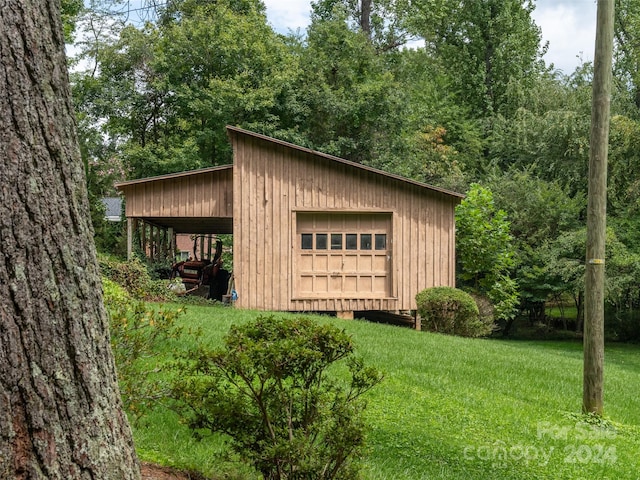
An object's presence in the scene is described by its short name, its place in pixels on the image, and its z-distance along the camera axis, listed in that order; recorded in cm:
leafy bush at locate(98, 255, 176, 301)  1509
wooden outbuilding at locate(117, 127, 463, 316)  1562
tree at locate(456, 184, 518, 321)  2012
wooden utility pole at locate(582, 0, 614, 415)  702
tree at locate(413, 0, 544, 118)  3331
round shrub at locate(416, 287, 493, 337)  1515
